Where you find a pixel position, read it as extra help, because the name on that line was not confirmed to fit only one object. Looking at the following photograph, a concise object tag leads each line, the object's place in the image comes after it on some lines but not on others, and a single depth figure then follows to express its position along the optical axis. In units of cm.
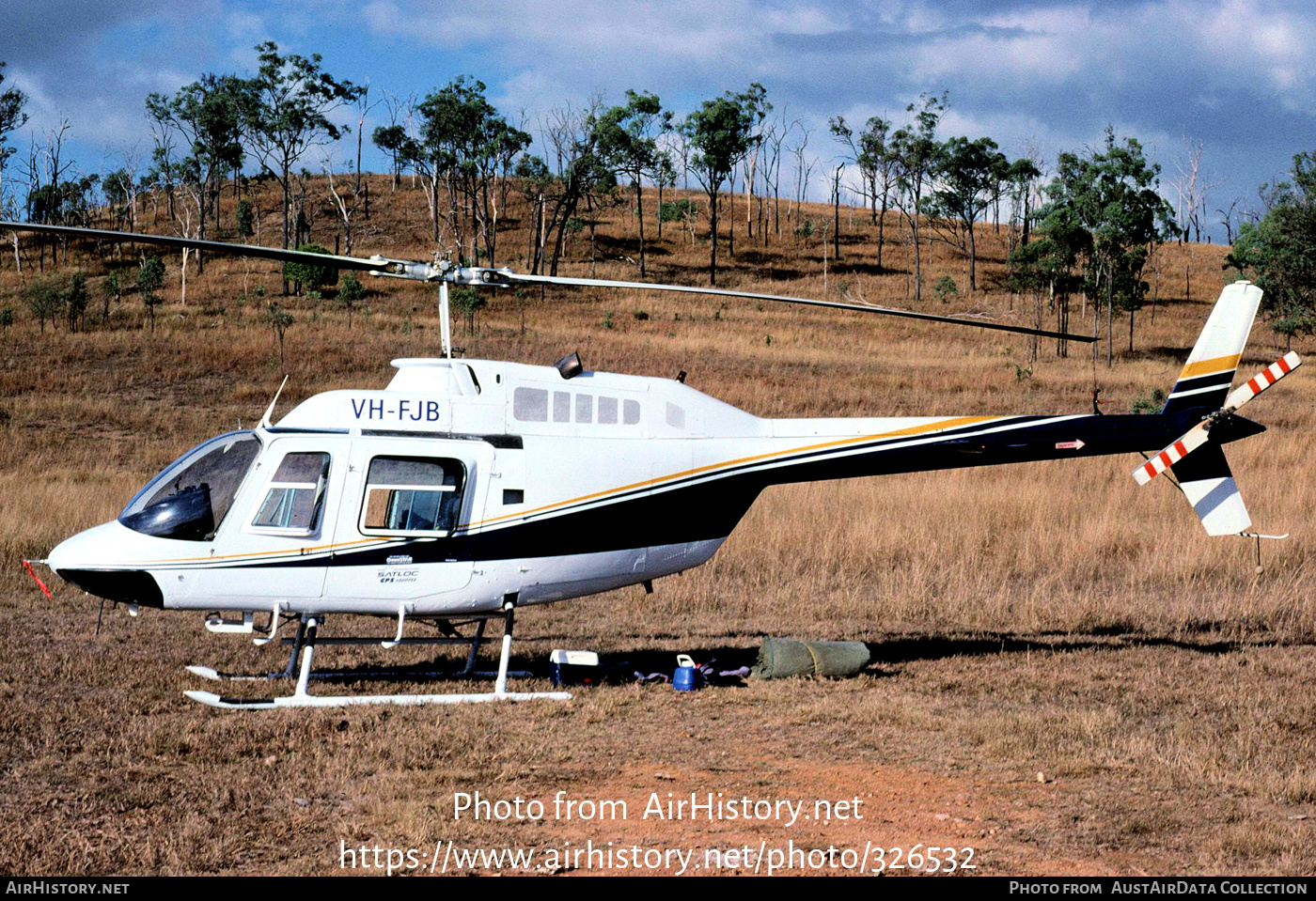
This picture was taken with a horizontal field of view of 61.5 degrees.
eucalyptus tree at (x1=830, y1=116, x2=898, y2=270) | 7962
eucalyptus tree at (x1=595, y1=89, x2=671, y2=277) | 6825
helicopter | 926
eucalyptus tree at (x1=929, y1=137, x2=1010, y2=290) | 7038
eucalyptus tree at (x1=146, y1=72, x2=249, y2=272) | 6638
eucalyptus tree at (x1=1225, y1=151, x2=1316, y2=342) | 3938
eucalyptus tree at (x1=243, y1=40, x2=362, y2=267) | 6619
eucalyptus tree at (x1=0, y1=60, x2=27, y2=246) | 7212
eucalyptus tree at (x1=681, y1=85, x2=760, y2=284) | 6988
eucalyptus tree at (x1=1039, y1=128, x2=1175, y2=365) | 4806
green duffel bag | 1038
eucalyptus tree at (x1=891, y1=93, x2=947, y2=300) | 7406
